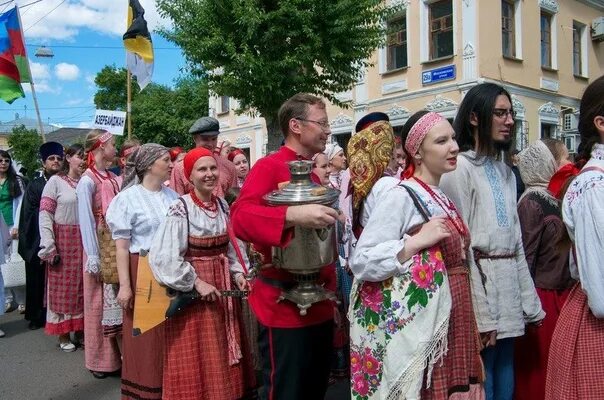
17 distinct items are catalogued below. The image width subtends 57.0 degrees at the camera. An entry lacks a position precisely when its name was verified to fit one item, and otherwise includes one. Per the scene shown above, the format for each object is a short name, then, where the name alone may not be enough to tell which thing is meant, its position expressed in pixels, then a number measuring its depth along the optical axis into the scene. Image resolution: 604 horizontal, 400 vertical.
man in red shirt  2.51
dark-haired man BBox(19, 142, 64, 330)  6.69
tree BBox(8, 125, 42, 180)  35.31
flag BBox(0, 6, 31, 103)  8.83
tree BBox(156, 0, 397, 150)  11.98
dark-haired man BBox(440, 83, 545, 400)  2.71
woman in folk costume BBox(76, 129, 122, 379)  4.82
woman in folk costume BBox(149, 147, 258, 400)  3.19
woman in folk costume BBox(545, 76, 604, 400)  2.12
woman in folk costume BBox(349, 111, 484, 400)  2.14
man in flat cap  4.90
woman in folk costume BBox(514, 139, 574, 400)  3.28
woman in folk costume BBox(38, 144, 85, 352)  5.69
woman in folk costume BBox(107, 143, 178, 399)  3.67
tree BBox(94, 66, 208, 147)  33.47
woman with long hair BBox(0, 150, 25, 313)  7.40
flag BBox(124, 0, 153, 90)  8.62
